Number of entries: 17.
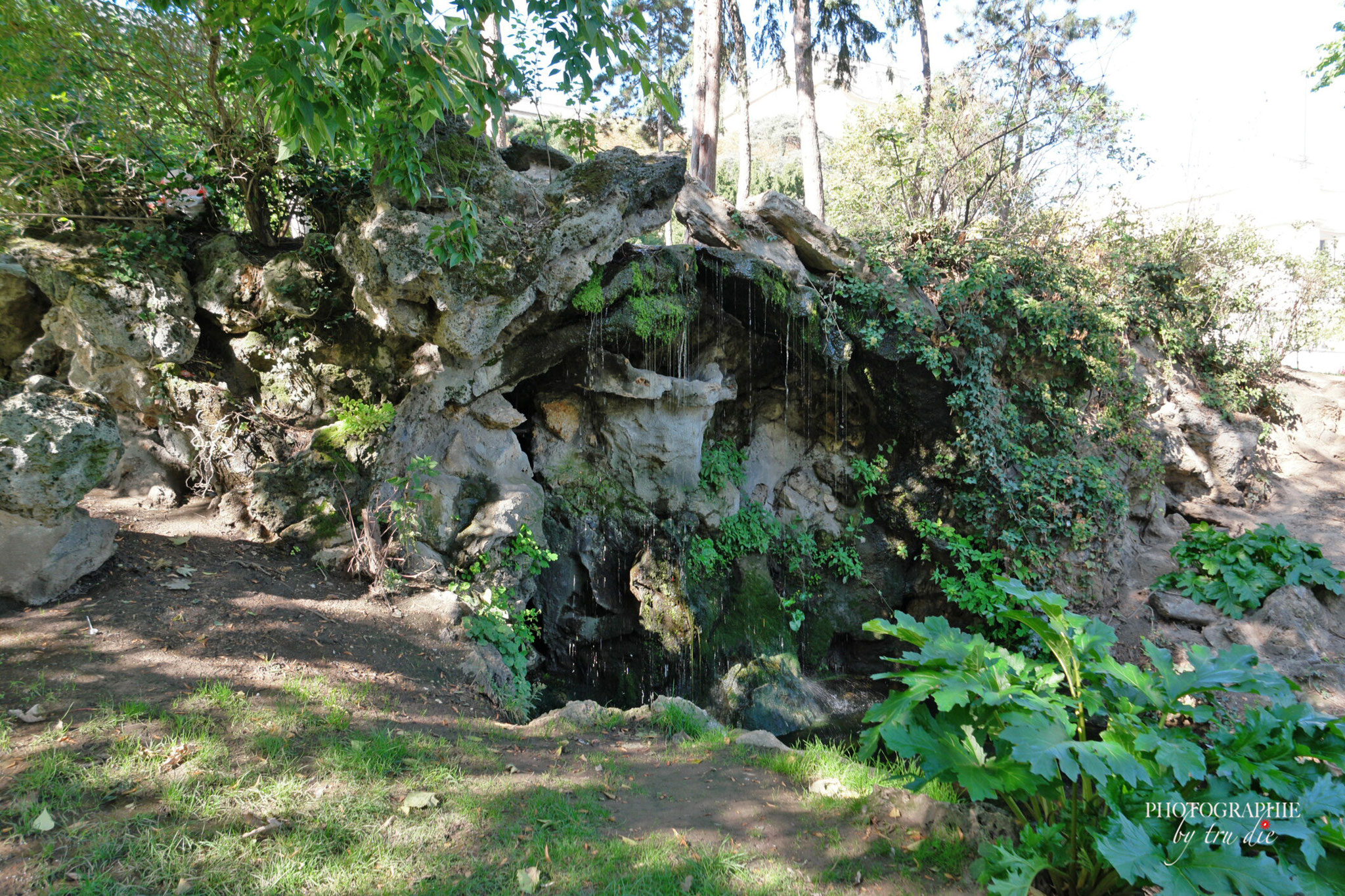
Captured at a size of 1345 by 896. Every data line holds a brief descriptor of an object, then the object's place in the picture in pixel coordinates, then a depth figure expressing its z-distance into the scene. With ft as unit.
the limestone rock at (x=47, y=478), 13.44
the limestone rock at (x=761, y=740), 15.70
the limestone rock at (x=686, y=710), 17.52
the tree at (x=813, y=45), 40.98
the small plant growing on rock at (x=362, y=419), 21.59
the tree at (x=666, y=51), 58.44
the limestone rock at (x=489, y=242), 19.58
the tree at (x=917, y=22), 47.62
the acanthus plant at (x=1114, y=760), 7.48
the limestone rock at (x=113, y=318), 19.80
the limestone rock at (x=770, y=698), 24.86
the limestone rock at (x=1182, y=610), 26.55
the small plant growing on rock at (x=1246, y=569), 25.63
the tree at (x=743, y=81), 48.47
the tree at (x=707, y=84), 38.73
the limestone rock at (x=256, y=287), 21.65
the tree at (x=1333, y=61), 31.96
